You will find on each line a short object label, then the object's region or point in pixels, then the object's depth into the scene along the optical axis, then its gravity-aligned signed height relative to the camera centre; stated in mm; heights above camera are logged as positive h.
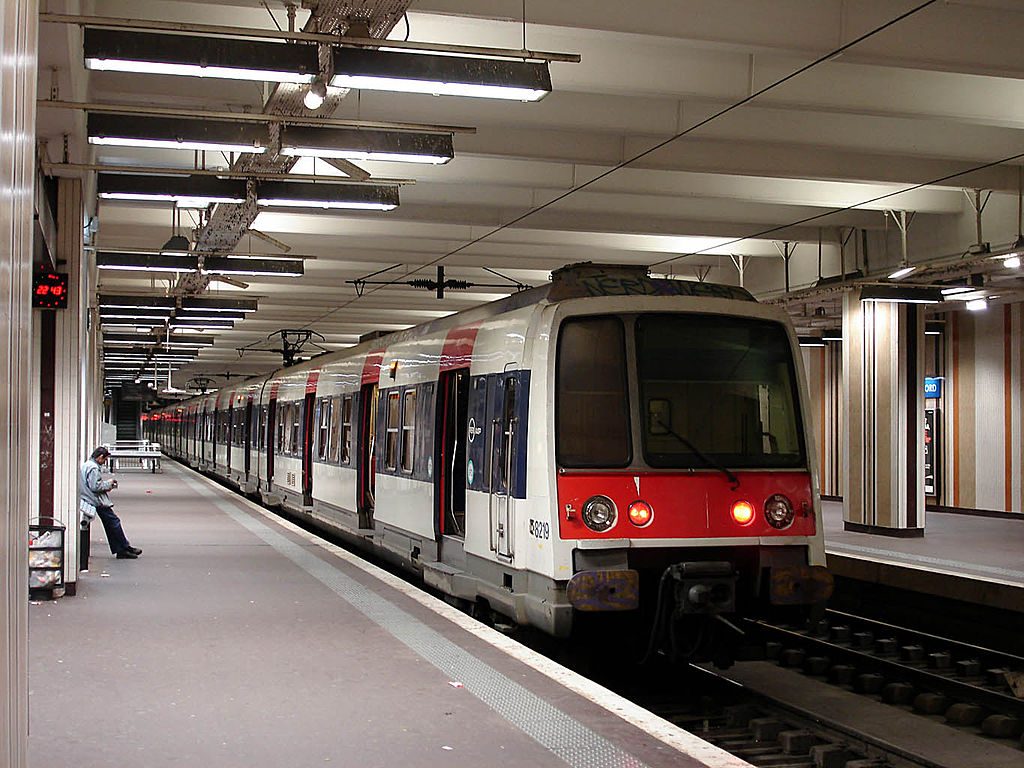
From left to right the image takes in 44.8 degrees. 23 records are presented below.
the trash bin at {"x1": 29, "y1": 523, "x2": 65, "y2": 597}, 10500 -1200
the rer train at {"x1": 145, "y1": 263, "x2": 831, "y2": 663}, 8875 -379
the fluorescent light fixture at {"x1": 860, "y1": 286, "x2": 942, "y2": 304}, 17000 +1680
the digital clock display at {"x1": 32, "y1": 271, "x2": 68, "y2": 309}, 10656 +1097
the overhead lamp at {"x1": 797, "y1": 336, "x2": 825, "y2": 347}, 27283 +1655
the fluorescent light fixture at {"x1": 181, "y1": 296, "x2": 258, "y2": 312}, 21062 +1934
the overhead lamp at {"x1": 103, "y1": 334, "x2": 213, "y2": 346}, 36500 +2351
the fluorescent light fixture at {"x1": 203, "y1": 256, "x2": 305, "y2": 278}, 16641 +2053
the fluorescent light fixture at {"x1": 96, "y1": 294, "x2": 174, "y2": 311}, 21089 +1986
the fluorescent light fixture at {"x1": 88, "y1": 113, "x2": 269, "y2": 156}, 9828 +2304
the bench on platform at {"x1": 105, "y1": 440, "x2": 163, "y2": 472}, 41656 -1426
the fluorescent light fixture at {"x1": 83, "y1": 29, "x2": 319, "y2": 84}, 7734 +2298
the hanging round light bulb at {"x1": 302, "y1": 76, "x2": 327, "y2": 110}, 9258 +2434
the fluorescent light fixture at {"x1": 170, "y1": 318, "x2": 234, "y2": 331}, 24266 +1878
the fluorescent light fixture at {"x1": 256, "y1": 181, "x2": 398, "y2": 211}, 12156 +2195
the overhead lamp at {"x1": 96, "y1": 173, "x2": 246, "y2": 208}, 12109 +2258
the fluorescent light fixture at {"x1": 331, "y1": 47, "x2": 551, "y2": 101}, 8023 +2255
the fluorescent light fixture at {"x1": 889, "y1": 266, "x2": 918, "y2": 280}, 17000 +1959
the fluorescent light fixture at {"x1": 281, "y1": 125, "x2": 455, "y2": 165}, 10344 +2294
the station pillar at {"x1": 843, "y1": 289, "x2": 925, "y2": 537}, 19562 -35
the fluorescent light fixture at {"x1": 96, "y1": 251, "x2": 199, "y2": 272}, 16938 +2162
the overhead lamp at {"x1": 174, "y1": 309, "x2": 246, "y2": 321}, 22234 +1881
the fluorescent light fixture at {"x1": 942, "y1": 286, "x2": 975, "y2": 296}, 17578 +1817
